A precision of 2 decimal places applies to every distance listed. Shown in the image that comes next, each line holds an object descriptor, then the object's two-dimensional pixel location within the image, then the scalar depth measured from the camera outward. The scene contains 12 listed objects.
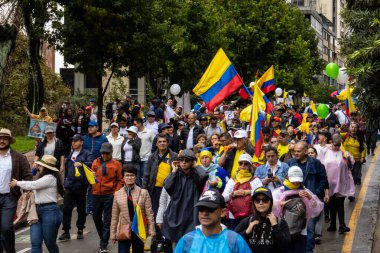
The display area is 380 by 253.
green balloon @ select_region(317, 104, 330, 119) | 21.83
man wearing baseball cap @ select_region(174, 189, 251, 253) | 4.73
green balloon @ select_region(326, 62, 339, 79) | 18.33
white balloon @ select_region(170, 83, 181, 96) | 27.34
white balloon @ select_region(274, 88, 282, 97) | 34.04
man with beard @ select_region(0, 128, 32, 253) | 9.11
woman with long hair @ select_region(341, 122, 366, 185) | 15.94
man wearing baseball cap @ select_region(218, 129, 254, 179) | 10.13
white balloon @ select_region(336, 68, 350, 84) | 18.62
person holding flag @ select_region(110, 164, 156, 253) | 8.47
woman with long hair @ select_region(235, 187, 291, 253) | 5.99
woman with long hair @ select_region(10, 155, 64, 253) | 8.70
